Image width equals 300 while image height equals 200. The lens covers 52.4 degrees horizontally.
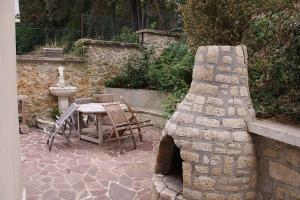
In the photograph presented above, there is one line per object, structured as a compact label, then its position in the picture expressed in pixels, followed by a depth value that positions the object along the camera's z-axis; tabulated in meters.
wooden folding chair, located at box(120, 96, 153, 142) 6.47
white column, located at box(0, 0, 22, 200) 2.50
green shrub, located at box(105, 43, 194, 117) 7.20
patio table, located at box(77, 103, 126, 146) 6.11
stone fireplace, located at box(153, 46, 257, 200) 3.06
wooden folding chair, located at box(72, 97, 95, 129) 6.77
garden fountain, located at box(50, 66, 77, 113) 8.15
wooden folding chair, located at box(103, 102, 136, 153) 5.95
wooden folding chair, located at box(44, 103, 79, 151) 6.09
